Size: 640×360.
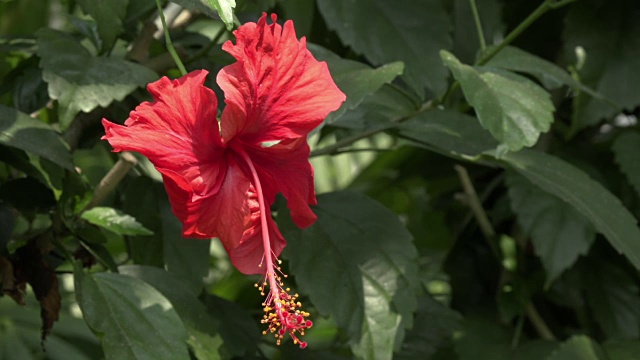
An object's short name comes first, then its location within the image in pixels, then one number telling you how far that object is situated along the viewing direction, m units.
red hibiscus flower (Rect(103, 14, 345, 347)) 1.09
